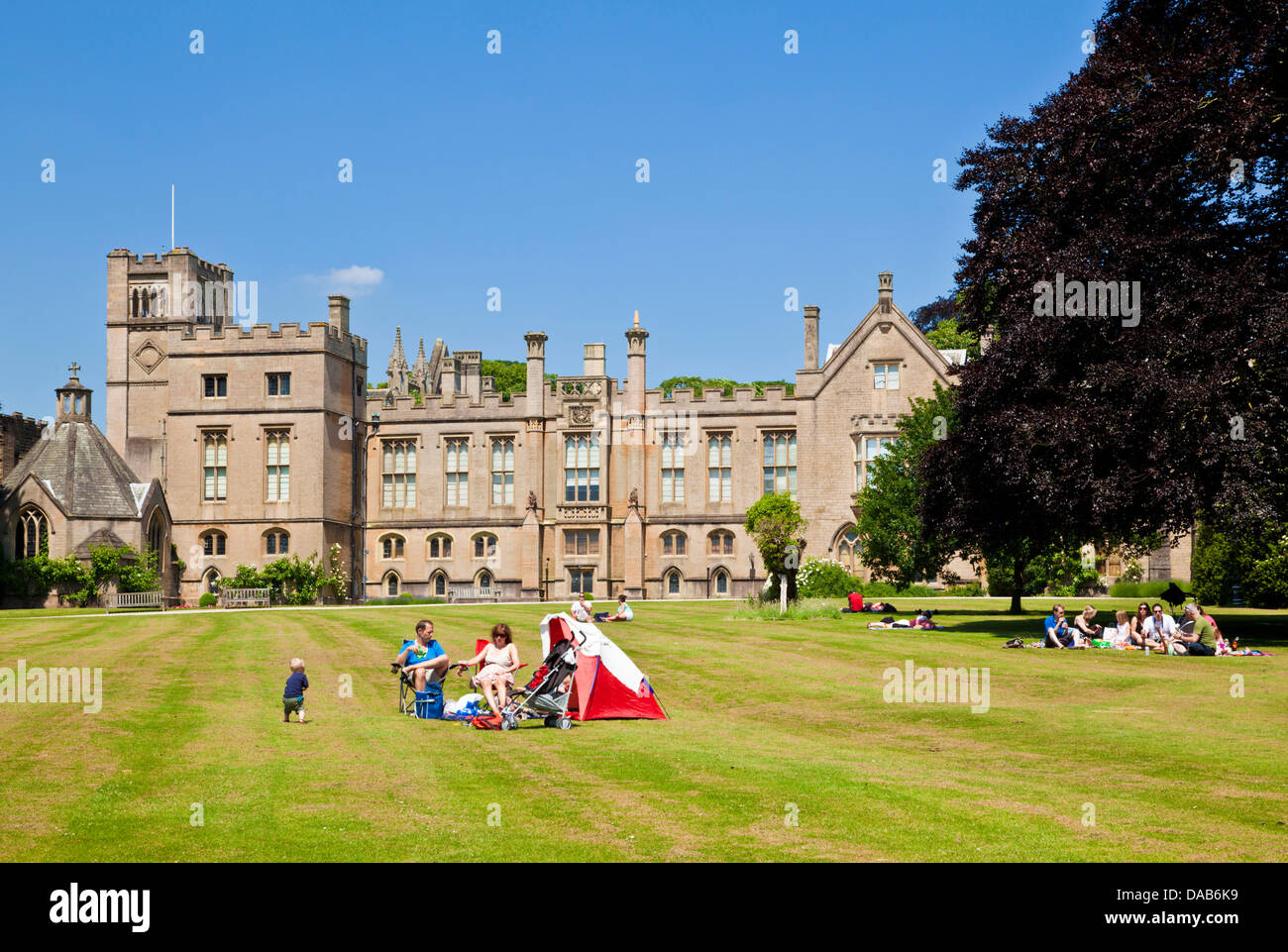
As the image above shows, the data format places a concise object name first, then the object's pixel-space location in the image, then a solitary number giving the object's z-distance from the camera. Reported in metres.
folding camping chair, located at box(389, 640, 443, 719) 18.25
